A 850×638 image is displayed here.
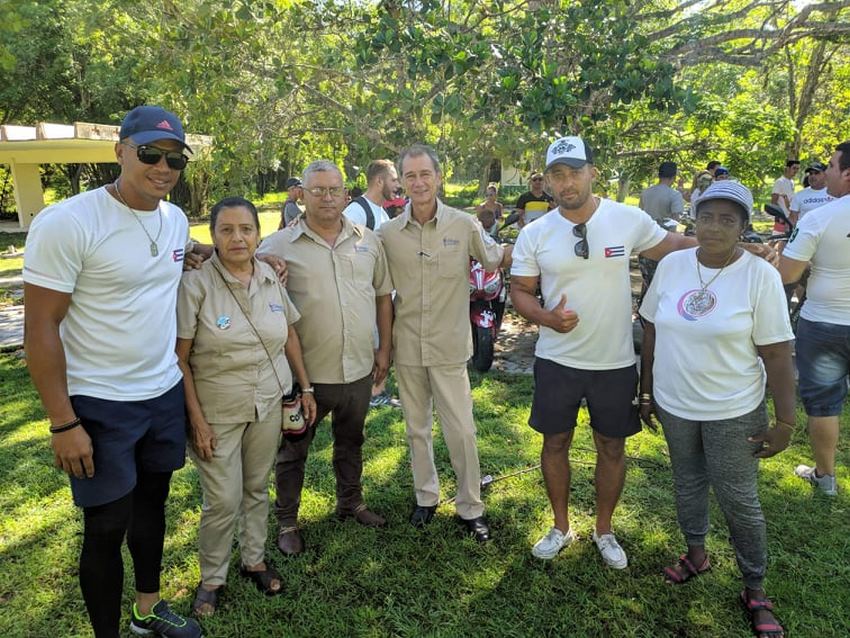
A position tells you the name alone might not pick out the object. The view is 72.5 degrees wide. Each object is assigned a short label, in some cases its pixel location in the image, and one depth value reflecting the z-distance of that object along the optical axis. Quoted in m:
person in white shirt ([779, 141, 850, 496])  3.20
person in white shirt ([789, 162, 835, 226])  7.54
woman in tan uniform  2.49
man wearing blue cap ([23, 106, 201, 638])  1.97
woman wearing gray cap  2.32
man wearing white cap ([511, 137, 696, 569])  2.69
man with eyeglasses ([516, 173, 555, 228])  8.34
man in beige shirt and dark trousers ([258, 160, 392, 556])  2.93
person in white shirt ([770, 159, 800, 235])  10.46
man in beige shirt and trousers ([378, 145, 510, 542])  3.09
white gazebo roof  9.47
